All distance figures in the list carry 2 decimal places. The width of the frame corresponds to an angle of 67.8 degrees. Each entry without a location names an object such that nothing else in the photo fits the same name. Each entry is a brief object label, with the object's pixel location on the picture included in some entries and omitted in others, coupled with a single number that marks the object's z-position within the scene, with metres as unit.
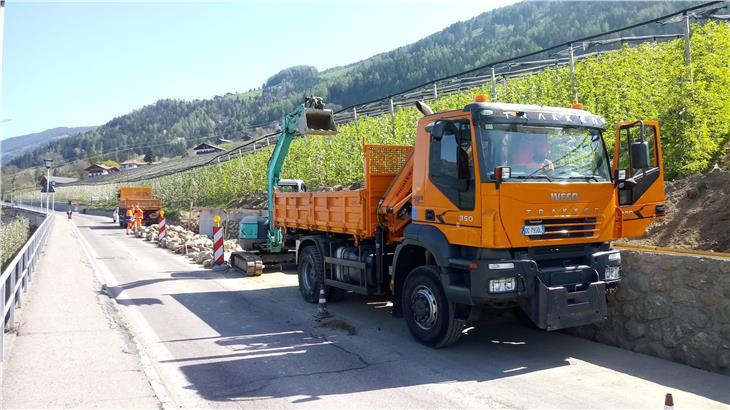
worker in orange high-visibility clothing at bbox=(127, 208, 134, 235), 32.32
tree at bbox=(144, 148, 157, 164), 144.50
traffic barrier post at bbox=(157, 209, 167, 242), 23.30
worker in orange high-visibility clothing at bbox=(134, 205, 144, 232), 30.79
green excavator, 13.19
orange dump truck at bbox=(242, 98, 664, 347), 6.24
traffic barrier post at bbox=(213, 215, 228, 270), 15.06
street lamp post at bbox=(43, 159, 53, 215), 36.91
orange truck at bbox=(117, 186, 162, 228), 36.19
